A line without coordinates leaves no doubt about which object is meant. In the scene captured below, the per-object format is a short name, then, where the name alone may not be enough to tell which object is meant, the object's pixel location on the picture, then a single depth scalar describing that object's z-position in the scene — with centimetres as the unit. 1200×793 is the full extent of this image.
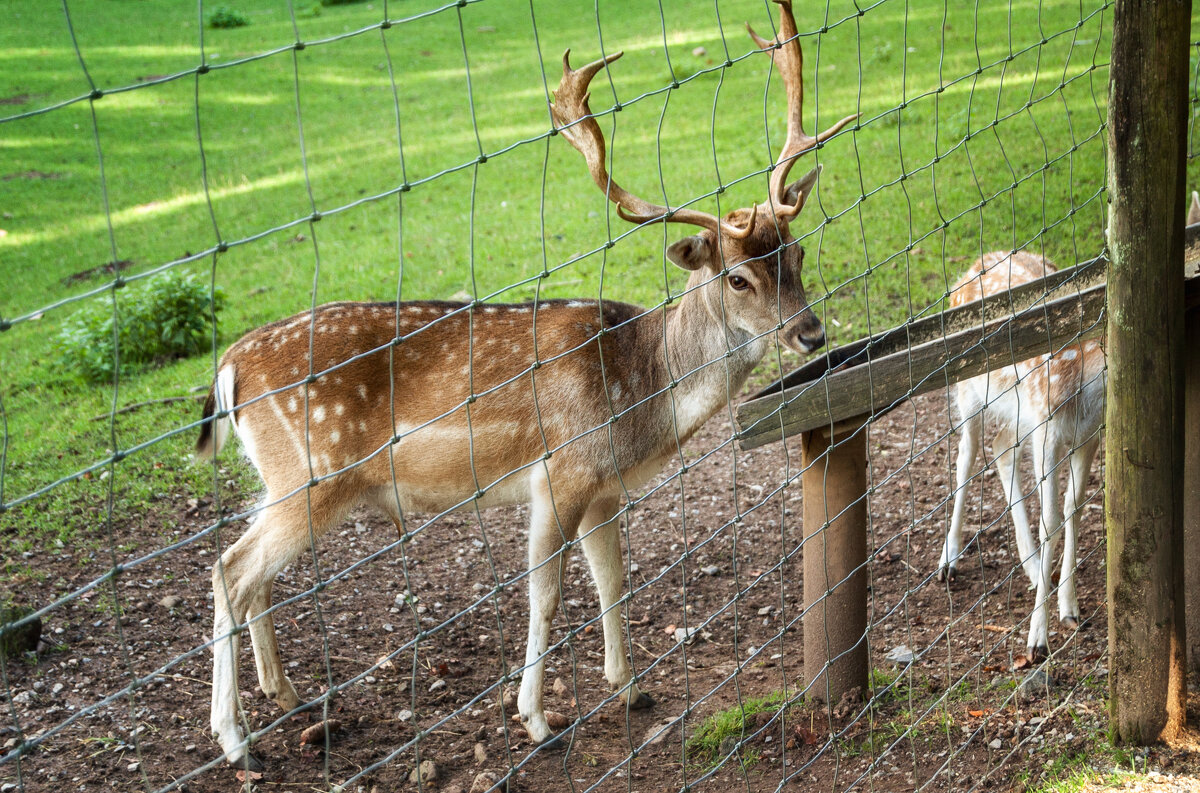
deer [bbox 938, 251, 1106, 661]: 386
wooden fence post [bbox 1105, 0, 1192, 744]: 266
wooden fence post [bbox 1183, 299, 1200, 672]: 325
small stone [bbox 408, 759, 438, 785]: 344
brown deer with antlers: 364
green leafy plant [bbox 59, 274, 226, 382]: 720
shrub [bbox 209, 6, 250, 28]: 1869
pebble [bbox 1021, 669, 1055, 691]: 342
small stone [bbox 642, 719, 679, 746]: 363
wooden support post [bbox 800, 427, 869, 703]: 320
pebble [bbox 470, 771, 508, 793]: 333
